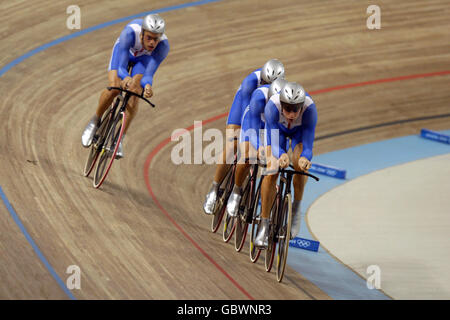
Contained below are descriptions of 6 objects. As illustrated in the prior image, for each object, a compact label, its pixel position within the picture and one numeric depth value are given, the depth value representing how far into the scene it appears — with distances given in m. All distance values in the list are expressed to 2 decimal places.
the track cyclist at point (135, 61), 11.48
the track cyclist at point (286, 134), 9.74
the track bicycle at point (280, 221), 10.20
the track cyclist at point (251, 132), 10.56
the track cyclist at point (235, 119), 11.42
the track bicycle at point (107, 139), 11.81
